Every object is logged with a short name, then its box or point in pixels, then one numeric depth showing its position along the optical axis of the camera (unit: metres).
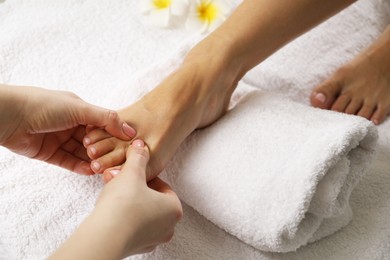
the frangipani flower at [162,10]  1.24
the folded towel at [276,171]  0.96
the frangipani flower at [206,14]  1.23
